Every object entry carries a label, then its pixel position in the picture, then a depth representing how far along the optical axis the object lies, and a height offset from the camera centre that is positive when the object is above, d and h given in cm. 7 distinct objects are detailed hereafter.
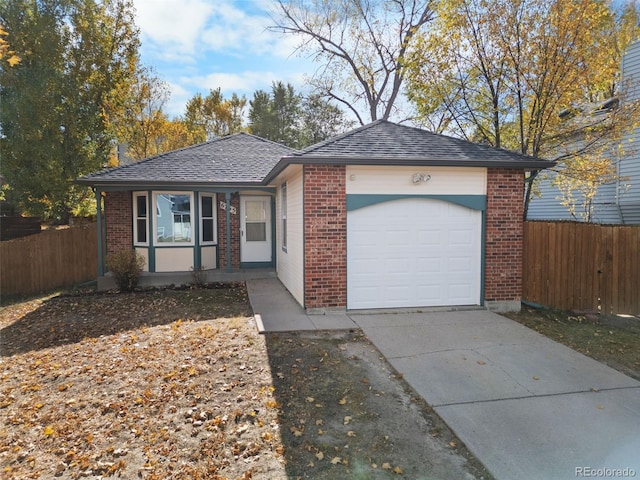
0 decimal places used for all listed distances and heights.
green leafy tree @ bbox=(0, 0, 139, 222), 1464 +516
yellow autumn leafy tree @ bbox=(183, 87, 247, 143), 2636 +759
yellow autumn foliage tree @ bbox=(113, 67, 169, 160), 2105 +622
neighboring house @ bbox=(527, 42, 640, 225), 1287 +138
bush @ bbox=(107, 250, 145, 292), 1029 -100
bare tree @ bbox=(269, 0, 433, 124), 1961 +965
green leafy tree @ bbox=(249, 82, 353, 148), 3012 +838
